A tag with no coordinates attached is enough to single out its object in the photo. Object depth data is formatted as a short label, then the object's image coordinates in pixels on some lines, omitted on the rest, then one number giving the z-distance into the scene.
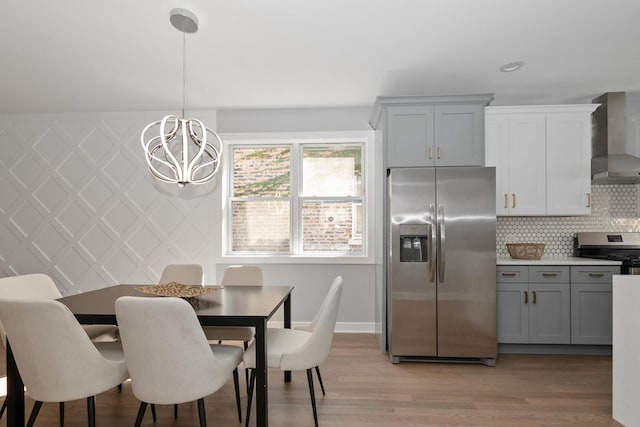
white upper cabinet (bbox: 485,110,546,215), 3.65
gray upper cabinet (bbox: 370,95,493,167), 3.42
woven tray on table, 2.41
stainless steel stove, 3.79
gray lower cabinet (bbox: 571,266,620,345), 3.41
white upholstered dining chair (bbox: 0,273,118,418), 2.38
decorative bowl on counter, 3.66
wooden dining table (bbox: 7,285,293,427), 1.87
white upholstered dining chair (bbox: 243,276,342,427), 2.13
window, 4.29
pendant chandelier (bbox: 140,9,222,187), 2.32
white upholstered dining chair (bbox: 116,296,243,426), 1.65
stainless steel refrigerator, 3.26
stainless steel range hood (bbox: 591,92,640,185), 3.51
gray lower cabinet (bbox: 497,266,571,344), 3.44
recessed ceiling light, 3.02
